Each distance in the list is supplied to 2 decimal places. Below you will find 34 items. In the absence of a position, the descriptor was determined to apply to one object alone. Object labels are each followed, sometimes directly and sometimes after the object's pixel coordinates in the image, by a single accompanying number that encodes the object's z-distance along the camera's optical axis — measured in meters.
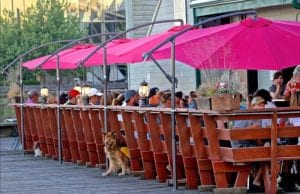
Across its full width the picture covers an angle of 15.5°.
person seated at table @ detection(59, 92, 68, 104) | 25.82
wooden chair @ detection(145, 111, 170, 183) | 18.12
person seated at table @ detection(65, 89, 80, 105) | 24.40
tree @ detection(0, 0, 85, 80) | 58.28
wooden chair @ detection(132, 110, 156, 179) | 18.78
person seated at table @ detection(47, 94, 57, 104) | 26.30
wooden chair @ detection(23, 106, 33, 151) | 27.25
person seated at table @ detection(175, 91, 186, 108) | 19.42
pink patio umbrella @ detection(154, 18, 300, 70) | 15.74
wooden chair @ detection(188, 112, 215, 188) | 16.31
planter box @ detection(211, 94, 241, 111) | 15.09
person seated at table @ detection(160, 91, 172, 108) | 18.67
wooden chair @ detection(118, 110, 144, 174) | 19.42
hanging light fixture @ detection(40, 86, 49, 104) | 26.38
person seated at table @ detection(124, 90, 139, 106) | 20.50
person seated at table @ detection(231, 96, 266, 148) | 15.52
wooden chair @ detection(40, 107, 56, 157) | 25.38
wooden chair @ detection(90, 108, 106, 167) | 21.53
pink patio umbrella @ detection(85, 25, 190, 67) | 19.84
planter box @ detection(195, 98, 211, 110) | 15.59
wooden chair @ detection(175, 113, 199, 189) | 16.92
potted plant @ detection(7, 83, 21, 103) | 28.75
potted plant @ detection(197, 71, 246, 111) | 15.11
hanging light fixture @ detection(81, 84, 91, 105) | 22.78
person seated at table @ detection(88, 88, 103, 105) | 23.45
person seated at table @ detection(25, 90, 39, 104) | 27.75
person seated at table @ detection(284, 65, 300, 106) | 15.94
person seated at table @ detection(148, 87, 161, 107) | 20.12
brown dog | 19.78
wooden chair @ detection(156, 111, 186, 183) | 17.54
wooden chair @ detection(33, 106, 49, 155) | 25.94
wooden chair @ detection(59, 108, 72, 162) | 24.16
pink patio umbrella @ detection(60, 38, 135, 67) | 23.00
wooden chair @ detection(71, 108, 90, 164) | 22.78
